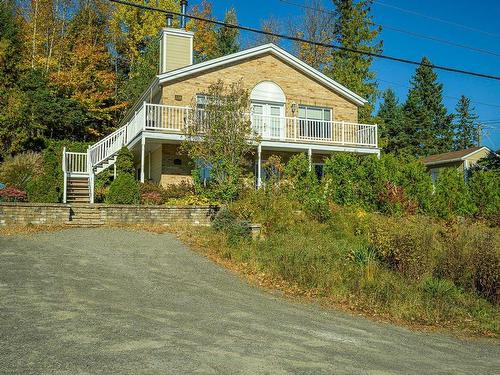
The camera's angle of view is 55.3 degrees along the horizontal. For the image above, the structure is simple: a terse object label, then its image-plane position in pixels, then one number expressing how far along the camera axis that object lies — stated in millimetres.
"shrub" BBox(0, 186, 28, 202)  16719
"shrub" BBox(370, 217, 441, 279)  10188
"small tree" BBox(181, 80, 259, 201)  15023
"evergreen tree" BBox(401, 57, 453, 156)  52562
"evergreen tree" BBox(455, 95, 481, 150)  63019
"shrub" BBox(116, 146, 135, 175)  18864
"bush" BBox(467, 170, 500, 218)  18516
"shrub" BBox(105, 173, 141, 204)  16500
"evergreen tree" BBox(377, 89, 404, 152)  50875
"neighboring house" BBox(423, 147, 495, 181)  35344
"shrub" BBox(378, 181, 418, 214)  16562
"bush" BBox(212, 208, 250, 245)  12683
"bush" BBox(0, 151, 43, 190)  20469
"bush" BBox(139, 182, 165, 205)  17312
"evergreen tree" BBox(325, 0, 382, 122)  34531
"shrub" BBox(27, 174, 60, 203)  17250
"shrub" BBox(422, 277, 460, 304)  8984
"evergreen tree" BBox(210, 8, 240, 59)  42594
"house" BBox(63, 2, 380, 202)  20781
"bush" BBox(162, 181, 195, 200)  18344
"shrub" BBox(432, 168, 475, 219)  17781
